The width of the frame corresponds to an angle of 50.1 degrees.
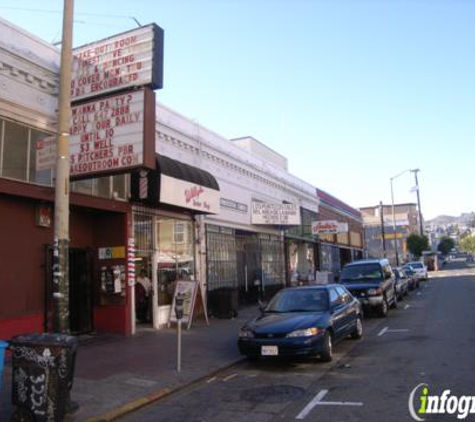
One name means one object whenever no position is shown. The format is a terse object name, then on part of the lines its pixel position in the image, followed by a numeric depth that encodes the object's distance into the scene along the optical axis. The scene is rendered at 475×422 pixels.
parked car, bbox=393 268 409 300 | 22.80
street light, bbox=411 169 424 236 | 75.51
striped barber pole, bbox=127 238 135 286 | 13.88
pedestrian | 15.29
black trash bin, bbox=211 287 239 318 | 17.66
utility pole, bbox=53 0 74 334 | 6.99
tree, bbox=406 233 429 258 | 79.38
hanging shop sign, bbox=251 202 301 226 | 23.27
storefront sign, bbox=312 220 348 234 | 28.22
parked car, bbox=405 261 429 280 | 38.32
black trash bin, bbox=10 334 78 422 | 5.99
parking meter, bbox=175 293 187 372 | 9.03
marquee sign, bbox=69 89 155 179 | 10.70
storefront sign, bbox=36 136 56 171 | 9.70
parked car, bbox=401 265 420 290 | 29.16
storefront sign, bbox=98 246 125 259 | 13.91
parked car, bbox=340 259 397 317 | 16.59
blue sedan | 9.27
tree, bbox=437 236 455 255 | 136.88
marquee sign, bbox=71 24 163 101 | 11.20
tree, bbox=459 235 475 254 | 111.39
